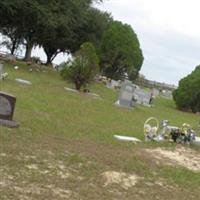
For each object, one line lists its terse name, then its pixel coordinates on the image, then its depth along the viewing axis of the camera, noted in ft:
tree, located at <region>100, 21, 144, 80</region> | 147.64
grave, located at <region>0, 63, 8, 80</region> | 72.28
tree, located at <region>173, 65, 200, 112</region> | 109.75
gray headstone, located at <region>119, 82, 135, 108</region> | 72.54
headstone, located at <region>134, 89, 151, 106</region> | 93.04
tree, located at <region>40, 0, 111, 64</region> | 131.95
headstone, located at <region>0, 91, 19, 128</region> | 36.34
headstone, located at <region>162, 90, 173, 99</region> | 155.94
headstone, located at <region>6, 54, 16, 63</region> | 126.41
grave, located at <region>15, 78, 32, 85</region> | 74.91
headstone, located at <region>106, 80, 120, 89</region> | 123.40
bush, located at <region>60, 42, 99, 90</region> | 79.82
